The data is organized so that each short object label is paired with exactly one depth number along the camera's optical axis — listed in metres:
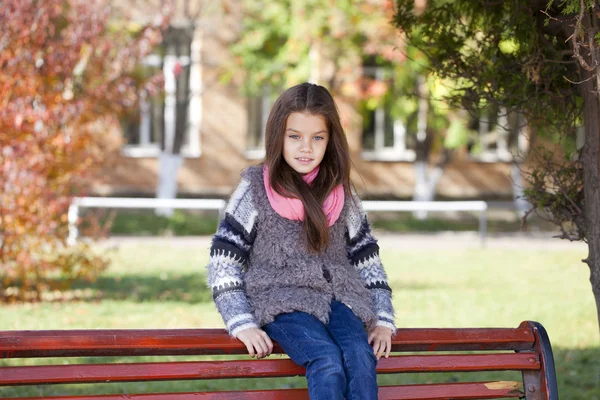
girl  6.18
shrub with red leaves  16.71
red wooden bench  5.93
